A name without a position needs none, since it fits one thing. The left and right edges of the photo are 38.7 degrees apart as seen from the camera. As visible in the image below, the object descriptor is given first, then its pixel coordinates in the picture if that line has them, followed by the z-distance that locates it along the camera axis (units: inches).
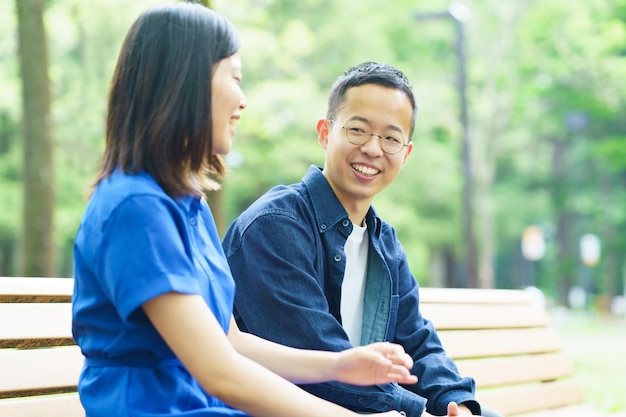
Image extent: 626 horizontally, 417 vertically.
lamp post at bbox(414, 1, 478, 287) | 627.2
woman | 73.5
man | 108.9
